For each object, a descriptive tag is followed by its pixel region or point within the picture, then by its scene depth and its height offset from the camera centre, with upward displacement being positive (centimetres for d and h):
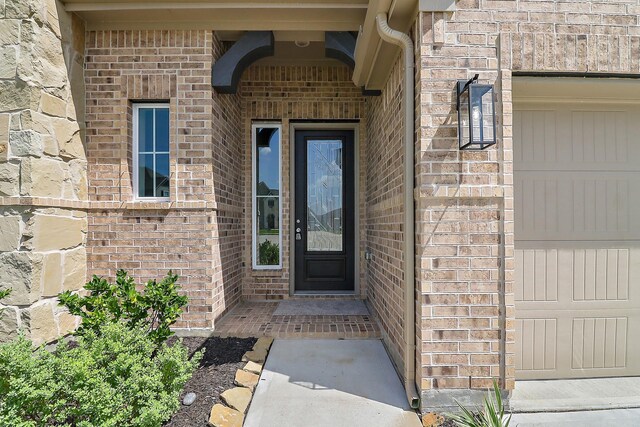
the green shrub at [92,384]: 177 -98
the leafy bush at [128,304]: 229 -66
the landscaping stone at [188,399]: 230 -132
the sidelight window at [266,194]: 472 +30
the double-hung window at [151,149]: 368 +74
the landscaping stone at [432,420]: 222 -141
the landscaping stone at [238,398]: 230 -133
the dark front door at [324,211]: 486 +5
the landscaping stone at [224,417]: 212 -135
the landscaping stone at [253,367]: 274 -130
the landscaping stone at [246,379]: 254 -132
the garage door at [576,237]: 262 -18
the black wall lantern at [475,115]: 218 +68
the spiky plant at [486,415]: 201 -130
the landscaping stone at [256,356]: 292 -129
